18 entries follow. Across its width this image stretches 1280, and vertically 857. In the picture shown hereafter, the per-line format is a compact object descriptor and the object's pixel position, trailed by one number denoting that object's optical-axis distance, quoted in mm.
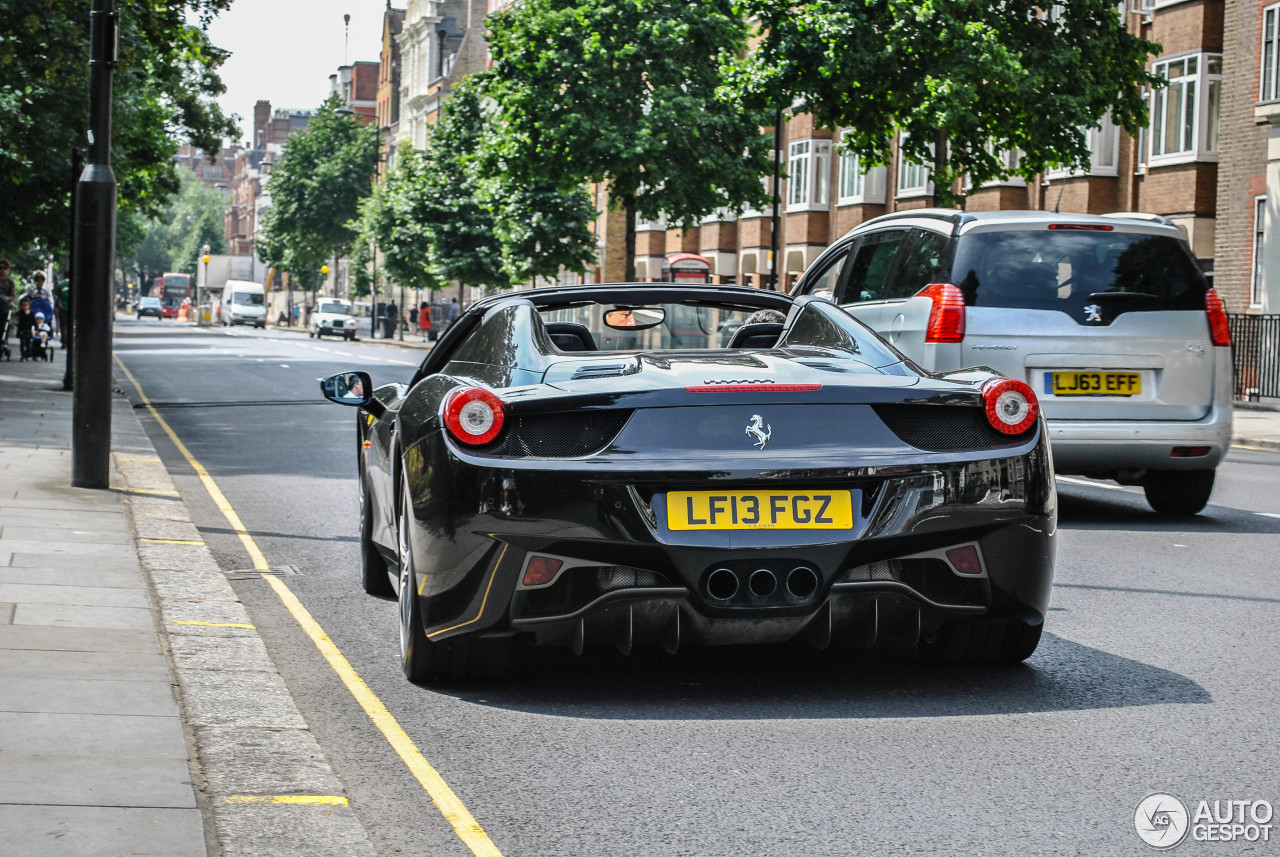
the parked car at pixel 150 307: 128625
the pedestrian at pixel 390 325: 82875
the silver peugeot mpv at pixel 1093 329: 10703
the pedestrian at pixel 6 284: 33531
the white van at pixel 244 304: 103750
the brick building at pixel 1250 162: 31922
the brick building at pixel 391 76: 128862
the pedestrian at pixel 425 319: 76562
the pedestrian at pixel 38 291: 36875
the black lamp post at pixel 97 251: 10938
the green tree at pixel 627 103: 44812
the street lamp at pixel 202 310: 107562
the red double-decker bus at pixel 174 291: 151750
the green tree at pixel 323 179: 96938
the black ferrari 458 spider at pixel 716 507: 5289
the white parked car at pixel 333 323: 79188
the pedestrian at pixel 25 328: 36594
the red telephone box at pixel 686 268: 54281
